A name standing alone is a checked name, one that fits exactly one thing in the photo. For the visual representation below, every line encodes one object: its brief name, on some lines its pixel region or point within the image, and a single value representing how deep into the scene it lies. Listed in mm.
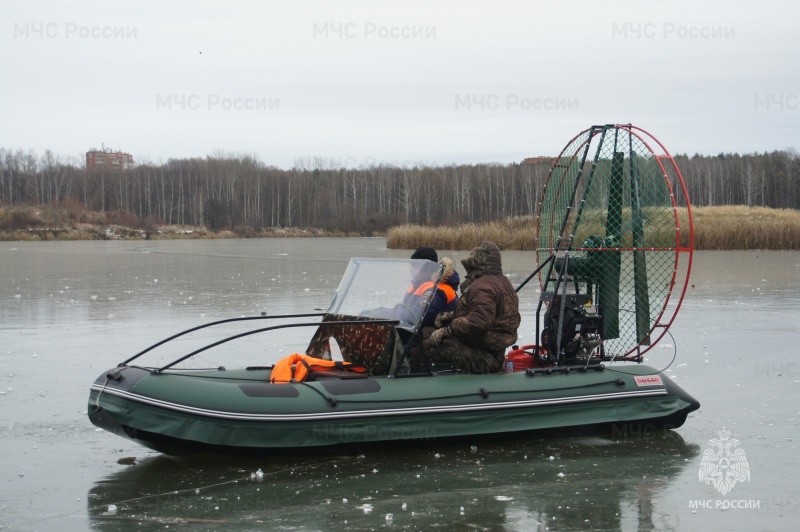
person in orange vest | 6539
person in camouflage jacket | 6289
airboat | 5617
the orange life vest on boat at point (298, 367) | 6223
